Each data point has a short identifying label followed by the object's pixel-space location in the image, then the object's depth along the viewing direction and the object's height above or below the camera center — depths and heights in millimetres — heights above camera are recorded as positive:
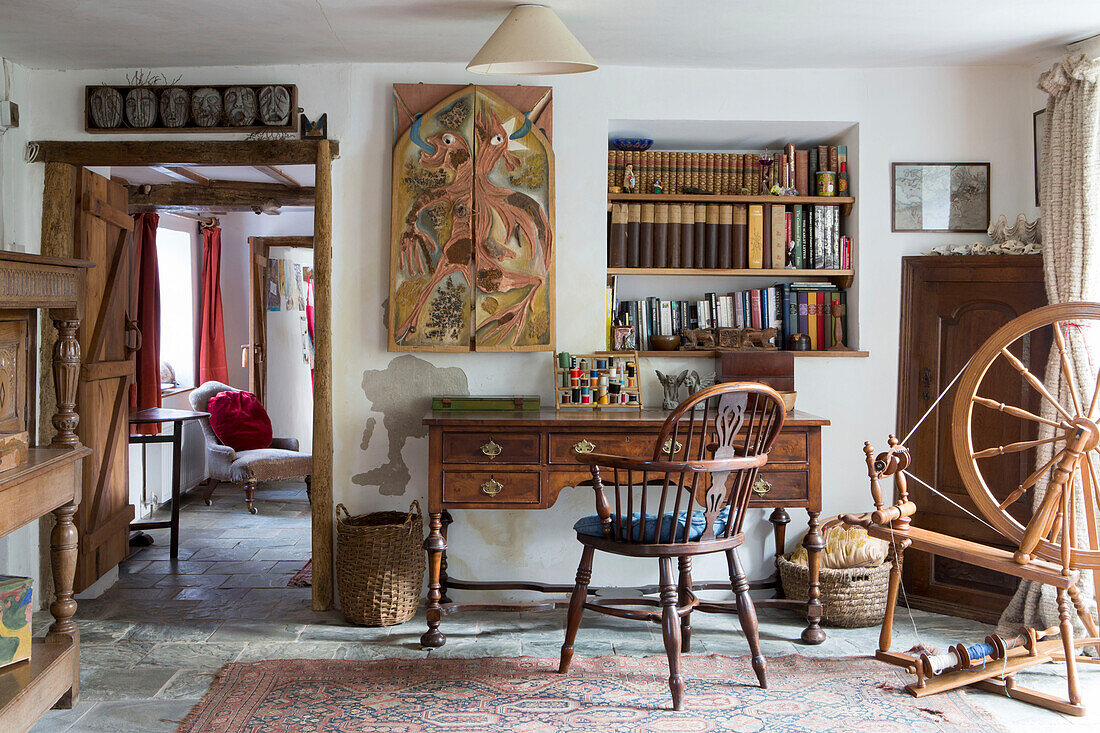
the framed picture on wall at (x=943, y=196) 4098 +716
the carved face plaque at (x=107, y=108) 3996 +1100
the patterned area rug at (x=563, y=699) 2830 -1195
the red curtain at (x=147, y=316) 6176 +251
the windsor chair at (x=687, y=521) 2898 -595
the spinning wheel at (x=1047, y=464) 2828 -371
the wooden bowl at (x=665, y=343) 4238 +35
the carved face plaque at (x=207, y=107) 4008 +1108
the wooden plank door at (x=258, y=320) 7697 +268
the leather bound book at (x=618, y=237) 4207 +539
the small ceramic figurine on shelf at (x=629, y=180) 4223 +815
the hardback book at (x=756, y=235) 4266 +557
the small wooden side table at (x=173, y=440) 5012 -526
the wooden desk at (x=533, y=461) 3564 -452
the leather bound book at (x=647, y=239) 4238 +536
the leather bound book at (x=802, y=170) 4297 +880
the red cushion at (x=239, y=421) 6332 -509
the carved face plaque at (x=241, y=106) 4004 +1111
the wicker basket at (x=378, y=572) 3760 -951
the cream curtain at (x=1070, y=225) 3488 +504
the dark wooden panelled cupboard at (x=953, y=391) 3908 -175
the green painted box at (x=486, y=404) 3871 -235
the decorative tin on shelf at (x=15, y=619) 2648 -817
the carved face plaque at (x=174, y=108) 4008 +1103
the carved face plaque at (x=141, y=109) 3998 +1097
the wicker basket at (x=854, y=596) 3730 -1042
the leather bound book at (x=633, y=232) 4238 +569
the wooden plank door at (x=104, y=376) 4172 -129
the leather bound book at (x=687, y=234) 4250 +560
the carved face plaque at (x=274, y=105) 4004 +1114
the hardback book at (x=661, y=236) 4238 +549
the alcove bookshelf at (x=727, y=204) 4180 +705
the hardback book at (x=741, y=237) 4258 +547
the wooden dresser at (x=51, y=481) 2572 -407
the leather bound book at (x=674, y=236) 4242 +549
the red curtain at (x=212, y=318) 7250 +270
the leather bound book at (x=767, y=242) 4281 +525
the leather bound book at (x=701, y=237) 4258 +548
